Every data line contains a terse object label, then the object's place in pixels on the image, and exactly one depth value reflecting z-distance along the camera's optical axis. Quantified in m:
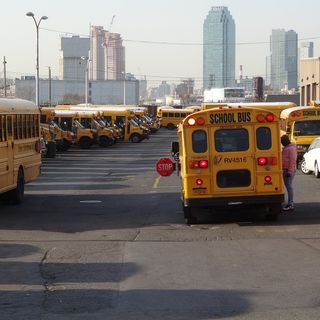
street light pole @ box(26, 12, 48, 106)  51.12
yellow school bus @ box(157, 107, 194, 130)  85.19
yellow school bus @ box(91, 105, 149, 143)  56.10
